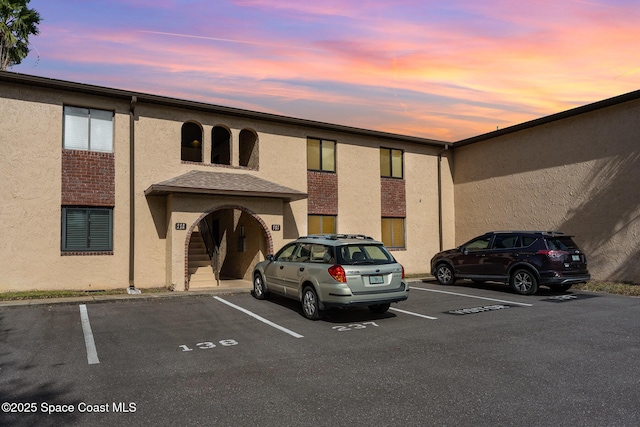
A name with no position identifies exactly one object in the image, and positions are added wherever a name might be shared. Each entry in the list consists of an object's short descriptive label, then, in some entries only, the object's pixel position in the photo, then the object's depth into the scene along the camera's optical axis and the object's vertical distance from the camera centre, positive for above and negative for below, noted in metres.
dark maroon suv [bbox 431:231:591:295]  12.01 -0.76
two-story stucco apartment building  12.52 +1.75
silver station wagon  8.41 -0.81
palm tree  22.97 +11.31
